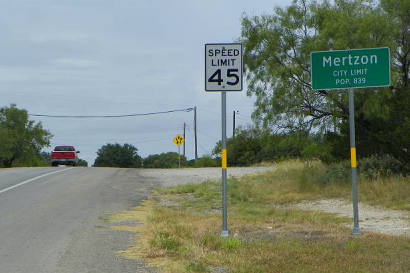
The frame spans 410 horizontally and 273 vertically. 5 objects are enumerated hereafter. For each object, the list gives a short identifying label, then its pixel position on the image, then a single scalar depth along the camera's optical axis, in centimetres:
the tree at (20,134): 8350
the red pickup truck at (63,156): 4509
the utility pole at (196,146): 6485
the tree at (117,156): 10262
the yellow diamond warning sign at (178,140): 4934
